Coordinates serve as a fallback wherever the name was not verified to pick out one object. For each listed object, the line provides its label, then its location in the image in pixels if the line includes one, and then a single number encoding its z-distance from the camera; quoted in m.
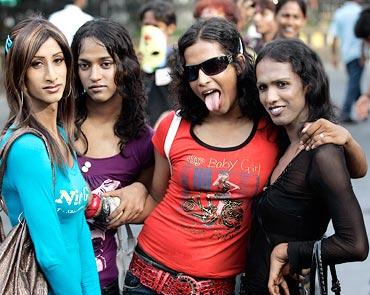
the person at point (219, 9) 9.16
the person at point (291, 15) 10.93
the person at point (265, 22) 10.83
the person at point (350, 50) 18.99
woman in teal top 4.28
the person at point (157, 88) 8.66
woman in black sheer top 4.33
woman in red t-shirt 4.89
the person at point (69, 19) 12.15
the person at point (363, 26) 12.90
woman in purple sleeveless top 5.38
